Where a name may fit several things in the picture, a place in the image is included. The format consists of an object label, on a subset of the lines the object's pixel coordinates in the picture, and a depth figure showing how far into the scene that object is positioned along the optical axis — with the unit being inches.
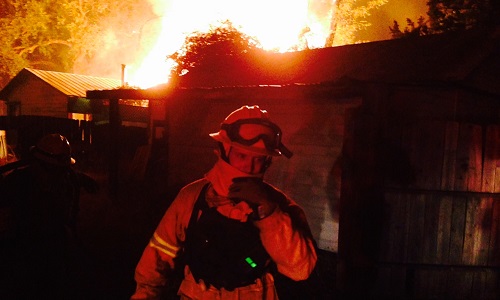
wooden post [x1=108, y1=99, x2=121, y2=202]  413.4
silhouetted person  157.5
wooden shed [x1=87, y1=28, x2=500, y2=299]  196.9
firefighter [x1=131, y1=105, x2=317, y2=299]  88.6
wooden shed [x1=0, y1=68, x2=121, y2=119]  984.3
